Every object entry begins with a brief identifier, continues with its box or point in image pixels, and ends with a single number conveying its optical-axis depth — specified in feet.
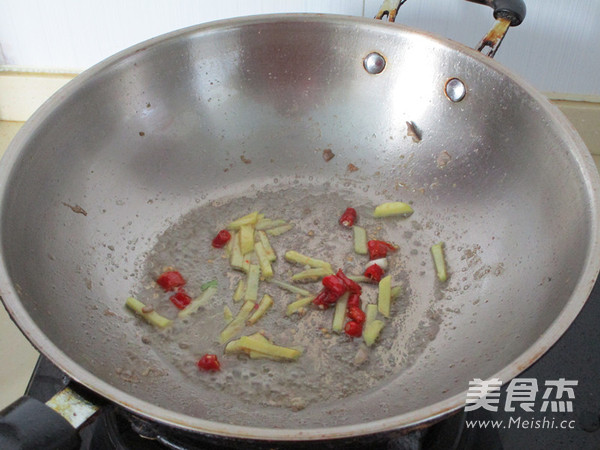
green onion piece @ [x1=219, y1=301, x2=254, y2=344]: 1.18
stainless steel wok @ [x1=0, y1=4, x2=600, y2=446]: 1.07
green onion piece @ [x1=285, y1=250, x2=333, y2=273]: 1.28
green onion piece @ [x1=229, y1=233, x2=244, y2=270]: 1.29
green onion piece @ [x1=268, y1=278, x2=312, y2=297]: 1.24
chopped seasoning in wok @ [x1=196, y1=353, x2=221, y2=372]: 1.13
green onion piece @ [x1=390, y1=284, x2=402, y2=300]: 1.25
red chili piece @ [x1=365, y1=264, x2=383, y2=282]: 1.26
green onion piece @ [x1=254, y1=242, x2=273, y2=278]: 1.27
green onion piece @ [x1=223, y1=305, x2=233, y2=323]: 1.21
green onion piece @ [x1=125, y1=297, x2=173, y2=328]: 1.20
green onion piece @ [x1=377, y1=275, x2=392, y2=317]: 1.22
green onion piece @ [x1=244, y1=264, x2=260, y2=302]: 1.24
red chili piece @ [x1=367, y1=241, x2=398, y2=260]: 1.30
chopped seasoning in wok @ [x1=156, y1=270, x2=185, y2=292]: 1.25
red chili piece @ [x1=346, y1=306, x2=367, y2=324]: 1.19
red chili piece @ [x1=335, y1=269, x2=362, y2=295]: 1.22
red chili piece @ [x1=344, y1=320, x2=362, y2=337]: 1.17
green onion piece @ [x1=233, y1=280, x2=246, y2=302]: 1.24
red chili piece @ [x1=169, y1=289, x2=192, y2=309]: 1.22
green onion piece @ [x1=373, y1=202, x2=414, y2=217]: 1.38
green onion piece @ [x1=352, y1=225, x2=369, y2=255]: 1.32
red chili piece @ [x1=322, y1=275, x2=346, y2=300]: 1.21
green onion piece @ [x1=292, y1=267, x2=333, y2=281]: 1.26
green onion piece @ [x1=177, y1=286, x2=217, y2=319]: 1.22
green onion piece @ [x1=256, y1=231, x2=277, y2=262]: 1.30
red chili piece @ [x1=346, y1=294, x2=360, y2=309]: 1.21
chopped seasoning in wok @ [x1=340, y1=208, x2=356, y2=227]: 1.37
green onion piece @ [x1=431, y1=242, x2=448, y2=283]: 1.27
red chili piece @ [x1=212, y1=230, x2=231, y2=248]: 1.33
